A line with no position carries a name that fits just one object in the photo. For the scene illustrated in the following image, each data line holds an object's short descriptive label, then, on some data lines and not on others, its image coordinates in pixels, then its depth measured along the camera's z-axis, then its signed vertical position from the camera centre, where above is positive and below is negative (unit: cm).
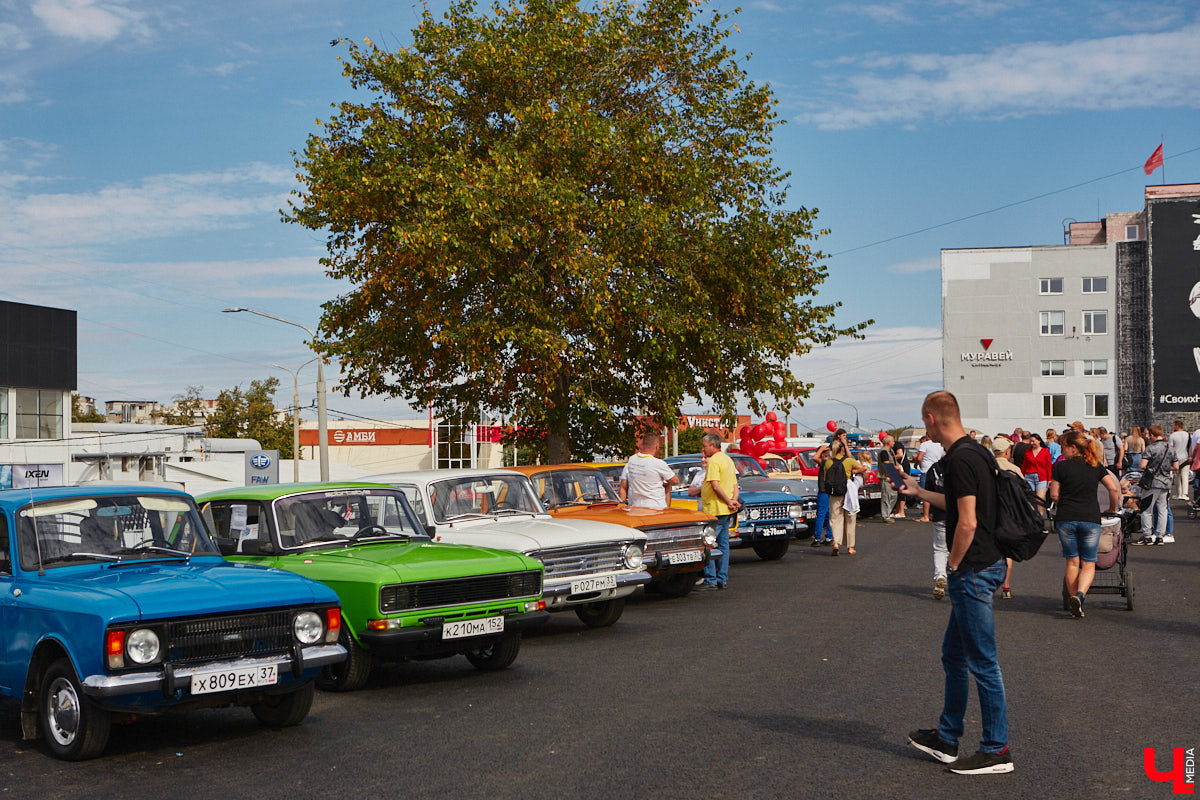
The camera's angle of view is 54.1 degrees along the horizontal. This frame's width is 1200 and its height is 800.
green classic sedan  862 -118
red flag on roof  7396 +1604
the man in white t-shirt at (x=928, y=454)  2028 -67
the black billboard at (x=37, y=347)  5987 +355
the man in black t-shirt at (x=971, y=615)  605 -104
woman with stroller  1141 -84
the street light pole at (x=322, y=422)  3148 -18
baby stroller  1165 -131
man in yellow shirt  1459 -94
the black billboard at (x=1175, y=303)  7044 +682
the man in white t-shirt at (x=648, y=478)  1406 -75
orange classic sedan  1327 -118
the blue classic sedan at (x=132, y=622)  662 -122
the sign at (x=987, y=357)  7588 +378
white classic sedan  1102 -115
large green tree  2236 +376
